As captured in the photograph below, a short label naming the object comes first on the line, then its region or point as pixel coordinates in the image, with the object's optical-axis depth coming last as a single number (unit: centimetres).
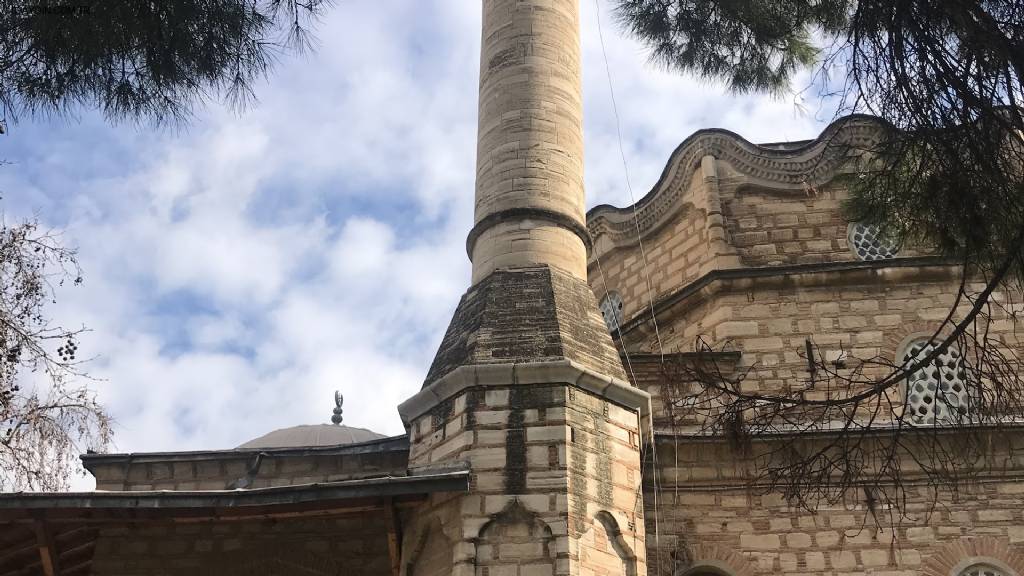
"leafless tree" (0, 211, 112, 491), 936
